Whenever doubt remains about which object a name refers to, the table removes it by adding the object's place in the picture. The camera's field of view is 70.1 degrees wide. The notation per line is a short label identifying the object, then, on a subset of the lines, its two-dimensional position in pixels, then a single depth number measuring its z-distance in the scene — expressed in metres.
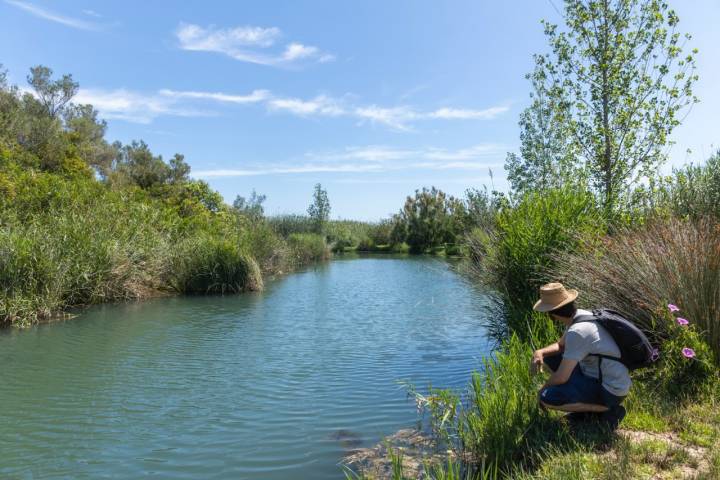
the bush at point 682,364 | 5.07
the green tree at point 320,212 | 52.69
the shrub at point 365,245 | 65.56
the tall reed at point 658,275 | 5.52
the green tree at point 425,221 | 57.41
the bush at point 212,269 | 20.98
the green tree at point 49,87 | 48.53
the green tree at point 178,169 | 48.84
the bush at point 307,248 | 39.66
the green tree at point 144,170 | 45.41
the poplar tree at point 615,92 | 10.09
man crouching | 4.36
